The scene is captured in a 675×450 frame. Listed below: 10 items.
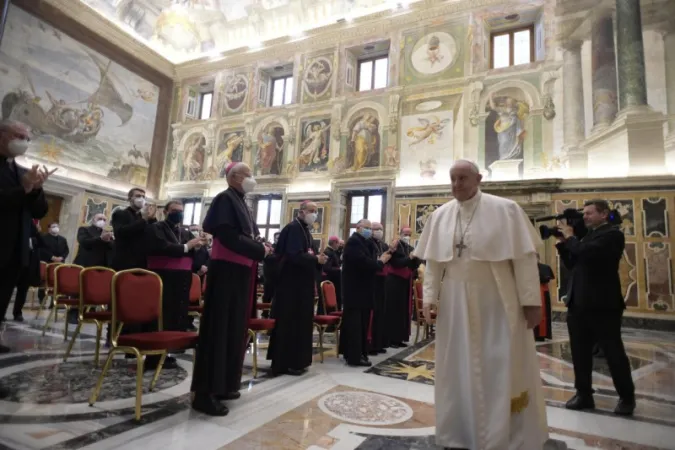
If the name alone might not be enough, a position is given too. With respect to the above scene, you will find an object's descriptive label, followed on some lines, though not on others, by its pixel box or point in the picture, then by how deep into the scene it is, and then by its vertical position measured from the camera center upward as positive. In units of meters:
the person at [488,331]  2.13 -0.25
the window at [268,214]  13.83 +2.08
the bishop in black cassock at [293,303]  4.00 -0.28
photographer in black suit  3.16 -0.11
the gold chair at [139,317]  2.69 -0.39
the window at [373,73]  13.54 +7.08
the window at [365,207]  12.34 +2.26
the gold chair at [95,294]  3.82 -0.31
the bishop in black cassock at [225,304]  2.83 -0.24
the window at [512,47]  11.65 +7.07
